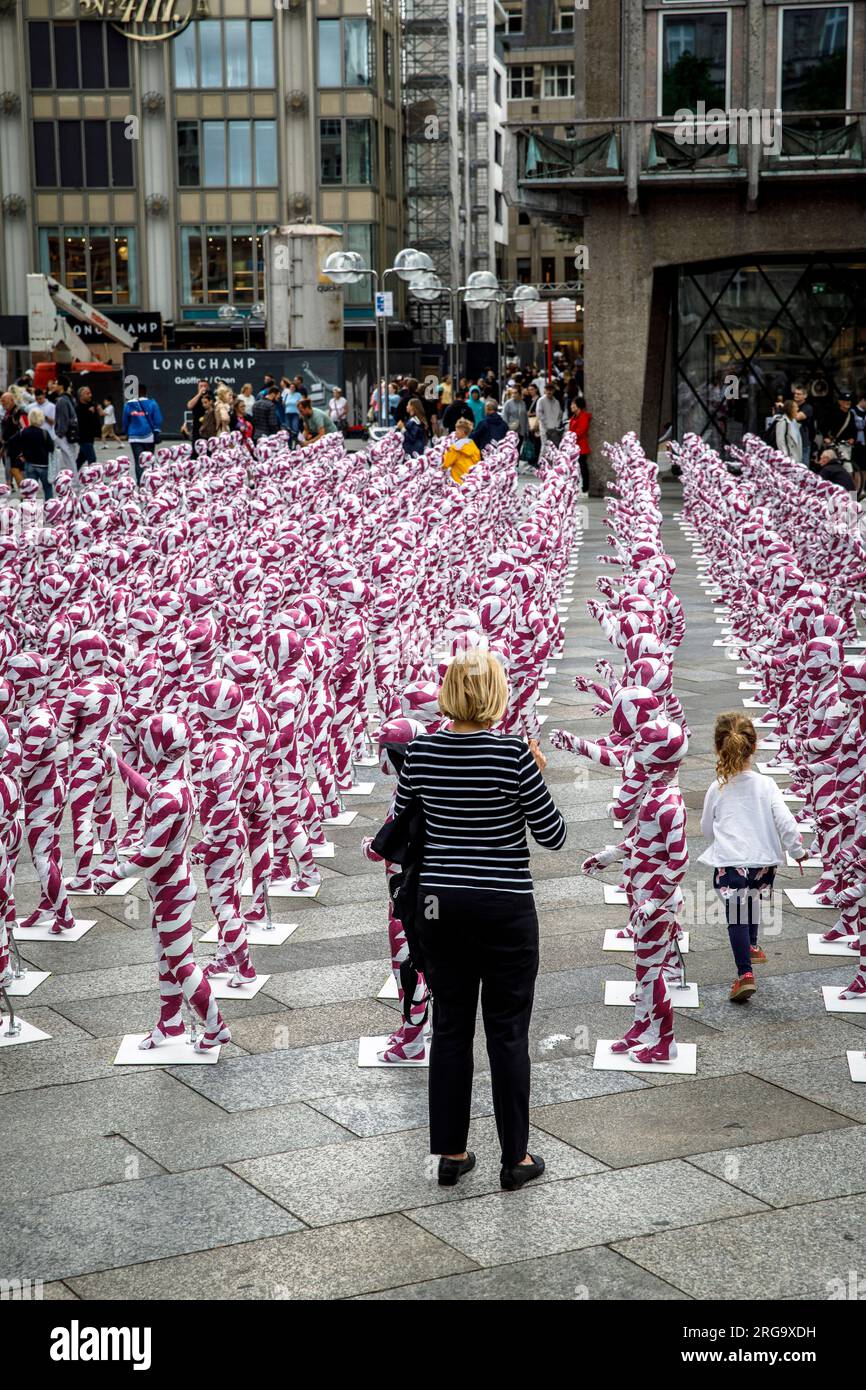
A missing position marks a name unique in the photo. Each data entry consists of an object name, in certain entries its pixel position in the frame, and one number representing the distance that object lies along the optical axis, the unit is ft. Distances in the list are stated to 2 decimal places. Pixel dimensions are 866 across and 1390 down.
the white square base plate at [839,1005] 26.05
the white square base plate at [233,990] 27.09
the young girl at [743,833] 25.81
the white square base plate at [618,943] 28.86
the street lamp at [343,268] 108.78
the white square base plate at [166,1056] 24.43
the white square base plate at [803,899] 31.40
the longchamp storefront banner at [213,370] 116.67
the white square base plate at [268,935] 29.66
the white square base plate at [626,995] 26.45
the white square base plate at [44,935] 30.22
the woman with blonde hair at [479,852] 19.29
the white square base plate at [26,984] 27.43
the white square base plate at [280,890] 32.27
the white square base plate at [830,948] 28.71
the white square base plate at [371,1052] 24.31
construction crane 144.56
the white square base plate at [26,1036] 25.30
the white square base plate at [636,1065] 23.89
